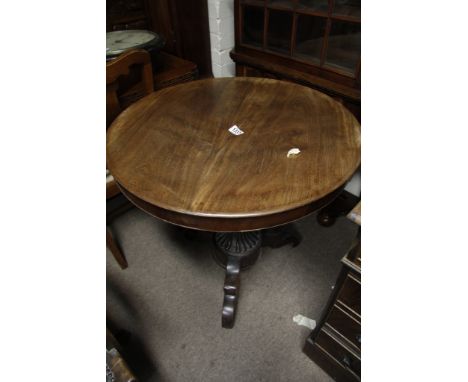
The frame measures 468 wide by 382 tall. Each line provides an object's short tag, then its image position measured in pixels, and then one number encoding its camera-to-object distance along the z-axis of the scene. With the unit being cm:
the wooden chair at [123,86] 111
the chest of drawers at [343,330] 80
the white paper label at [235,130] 99
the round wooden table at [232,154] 72
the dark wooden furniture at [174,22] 177
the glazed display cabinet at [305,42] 129
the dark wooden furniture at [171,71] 163
